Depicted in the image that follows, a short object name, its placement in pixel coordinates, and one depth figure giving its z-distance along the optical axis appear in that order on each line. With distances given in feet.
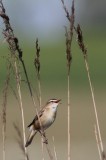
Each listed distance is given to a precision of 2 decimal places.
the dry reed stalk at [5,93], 40.41
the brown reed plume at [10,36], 37.73
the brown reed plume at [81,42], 38.27
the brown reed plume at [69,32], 37.86
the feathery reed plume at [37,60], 39.21
